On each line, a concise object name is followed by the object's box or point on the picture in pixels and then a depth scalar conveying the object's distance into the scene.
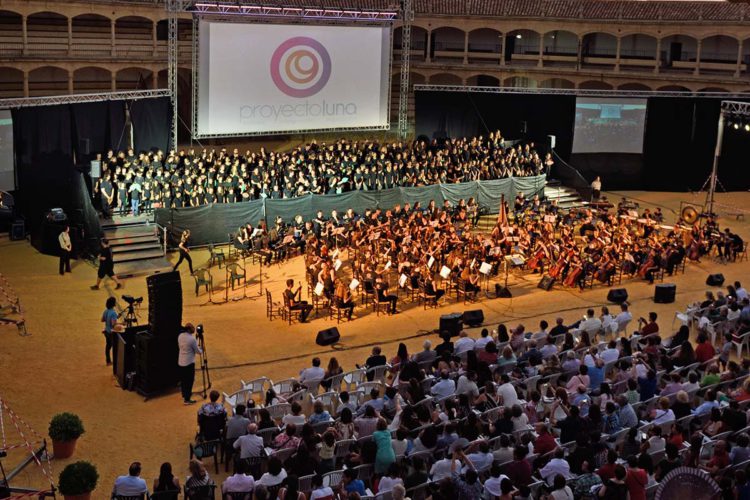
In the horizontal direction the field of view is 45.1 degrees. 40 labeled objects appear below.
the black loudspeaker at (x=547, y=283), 26.14
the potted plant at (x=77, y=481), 12.69
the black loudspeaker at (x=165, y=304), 17.41
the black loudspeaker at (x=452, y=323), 21.73
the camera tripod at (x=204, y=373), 18.08
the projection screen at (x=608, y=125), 41.50
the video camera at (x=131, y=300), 19.22
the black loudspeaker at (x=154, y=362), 17.61
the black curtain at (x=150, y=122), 32.25
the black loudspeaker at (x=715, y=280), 26.52
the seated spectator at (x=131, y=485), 12.25
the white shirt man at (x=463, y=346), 17.83
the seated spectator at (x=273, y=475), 12.17
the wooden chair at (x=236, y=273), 25.00
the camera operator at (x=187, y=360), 17.23
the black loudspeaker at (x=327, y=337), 21.28
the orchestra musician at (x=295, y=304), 22.67
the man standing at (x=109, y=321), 18.89
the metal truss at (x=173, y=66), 30.92
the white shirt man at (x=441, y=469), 12.33
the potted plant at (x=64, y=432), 14.63
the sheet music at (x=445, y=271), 22.81
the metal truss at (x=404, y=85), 37.94
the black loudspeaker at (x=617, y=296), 24.69
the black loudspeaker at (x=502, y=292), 25.20
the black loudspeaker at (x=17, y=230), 29.55
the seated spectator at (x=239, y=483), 12.02
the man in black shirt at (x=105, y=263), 24.52
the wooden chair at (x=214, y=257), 26.79
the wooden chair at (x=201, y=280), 24.46
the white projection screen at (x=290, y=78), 32.97
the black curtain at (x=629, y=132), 40.81
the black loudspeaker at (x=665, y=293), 24.69
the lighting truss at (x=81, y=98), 28.62
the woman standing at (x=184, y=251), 26.06
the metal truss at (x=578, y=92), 40.12
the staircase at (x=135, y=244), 26.88
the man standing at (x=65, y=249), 25.50
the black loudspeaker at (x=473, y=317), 22.66
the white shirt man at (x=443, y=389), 15.36
